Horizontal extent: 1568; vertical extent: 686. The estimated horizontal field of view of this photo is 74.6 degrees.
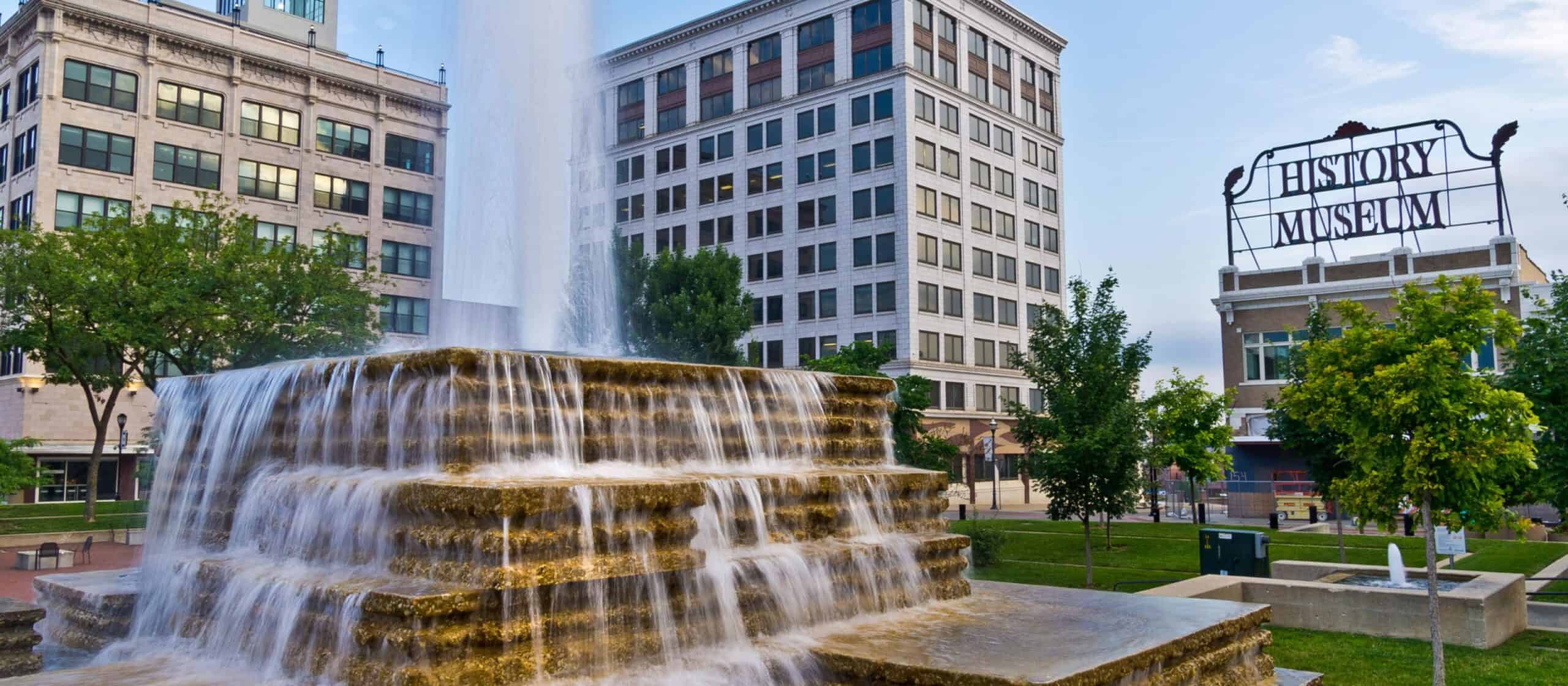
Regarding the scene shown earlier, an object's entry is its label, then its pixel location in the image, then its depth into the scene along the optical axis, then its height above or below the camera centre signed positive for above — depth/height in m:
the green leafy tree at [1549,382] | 18.03 +1.11
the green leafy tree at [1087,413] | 21.30 +0.62
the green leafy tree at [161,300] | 29.83 +4.18
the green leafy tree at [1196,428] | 37.19 +0.55
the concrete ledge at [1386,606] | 14.91 -2.48
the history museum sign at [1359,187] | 50.44 +13.14
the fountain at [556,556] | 7.99 -1.08
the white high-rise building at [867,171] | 66.00 +18.71
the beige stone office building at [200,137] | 48.41 +15.83
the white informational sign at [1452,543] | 19.09 -1.88
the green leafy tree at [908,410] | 32.47 +1.02
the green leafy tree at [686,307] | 42.03 +5.57
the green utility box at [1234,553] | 20.67 -2.25
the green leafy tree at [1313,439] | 24.16 +0.10
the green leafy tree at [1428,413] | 11.80 +0.36
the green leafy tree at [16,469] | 24.58 -0.72
